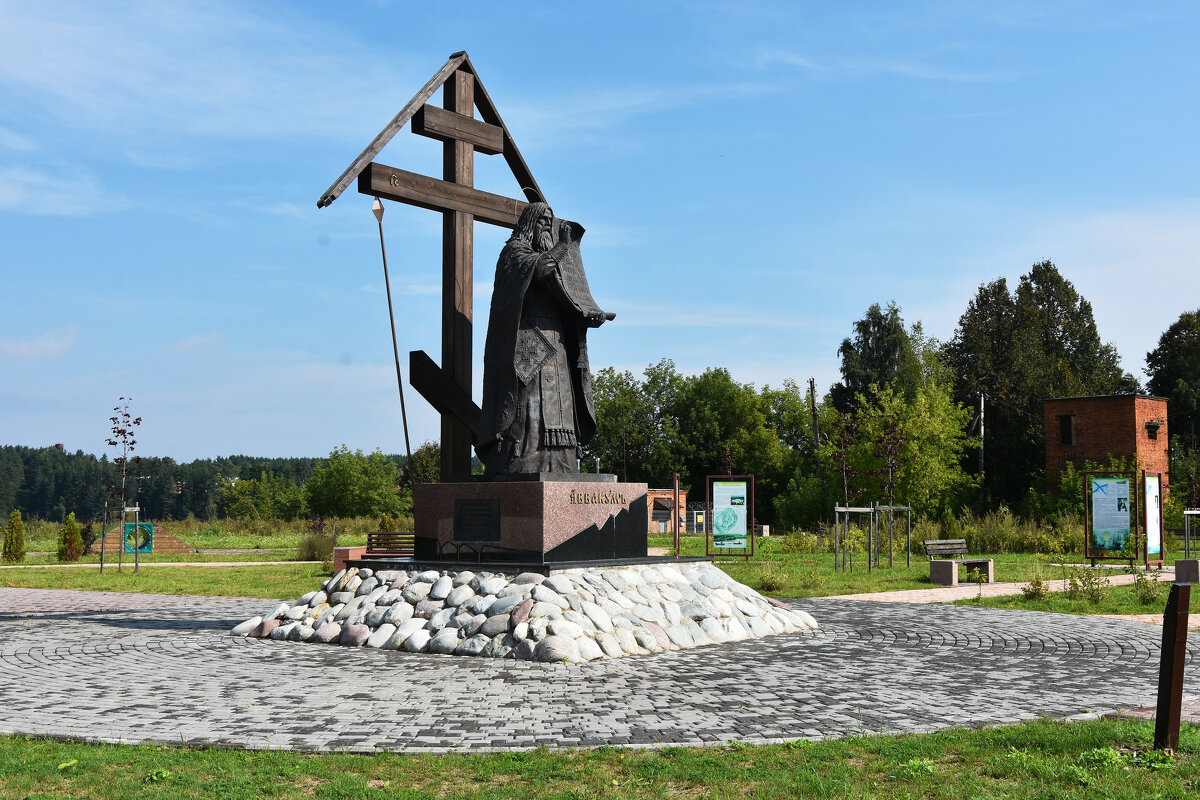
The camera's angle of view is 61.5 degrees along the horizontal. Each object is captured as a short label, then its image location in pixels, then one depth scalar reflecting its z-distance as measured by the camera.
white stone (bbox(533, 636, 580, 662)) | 8.90
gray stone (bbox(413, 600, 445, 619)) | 10.18
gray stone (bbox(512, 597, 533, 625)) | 9.54
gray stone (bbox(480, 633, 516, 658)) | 9.20
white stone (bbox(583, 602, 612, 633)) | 9.55
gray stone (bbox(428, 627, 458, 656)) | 9.48
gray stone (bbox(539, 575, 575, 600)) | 9.99
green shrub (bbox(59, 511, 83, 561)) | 28.11
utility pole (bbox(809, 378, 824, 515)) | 56.03
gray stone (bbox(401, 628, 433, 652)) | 9.60
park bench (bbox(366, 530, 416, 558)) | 14.60
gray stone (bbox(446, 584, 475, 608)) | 10.15
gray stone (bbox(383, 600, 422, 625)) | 10.18
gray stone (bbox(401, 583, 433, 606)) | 10.48
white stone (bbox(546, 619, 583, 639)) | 9.22
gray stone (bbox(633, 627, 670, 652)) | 9.59
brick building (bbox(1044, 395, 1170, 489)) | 36.31
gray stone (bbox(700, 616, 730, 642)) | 10.20
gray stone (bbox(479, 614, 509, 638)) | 9.48
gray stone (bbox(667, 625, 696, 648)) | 9.83
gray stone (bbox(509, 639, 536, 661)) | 9.06
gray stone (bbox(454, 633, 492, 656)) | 9.31
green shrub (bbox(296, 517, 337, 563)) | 27.50
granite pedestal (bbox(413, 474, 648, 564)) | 10.81
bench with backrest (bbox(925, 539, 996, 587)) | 18.04
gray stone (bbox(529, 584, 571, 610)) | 9.74
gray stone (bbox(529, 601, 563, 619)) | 9.54
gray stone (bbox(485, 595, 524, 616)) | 9.76
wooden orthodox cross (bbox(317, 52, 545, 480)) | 11.96
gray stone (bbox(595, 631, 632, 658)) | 9.21
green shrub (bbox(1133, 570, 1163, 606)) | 14.04
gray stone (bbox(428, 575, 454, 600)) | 10.38
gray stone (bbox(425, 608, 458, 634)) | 9.88
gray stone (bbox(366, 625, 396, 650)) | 9.91
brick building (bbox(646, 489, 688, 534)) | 49.44
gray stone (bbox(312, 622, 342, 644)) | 10.30
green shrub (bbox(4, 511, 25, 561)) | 26.97
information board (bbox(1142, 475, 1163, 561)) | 21.33
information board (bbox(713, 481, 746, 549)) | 24.50
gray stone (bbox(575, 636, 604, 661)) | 9.02
